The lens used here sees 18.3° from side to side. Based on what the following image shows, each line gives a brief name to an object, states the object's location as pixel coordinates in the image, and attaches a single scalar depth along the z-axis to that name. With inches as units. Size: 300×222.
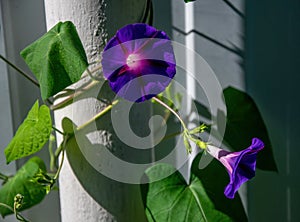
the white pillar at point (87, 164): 36.3
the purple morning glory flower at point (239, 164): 34.4
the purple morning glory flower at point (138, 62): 34.7
